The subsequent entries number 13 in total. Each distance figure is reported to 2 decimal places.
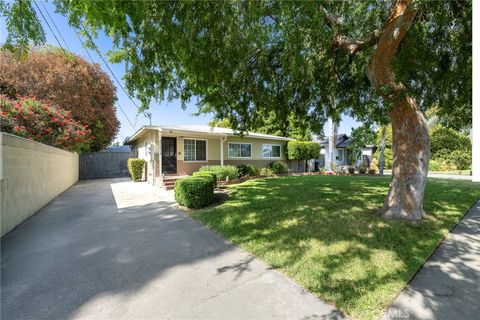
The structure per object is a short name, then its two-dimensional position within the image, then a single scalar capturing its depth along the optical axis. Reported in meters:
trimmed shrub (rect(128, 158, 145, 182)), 14.53
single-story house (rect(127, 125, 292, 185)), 12.39
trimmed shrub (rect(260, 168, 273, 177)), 15.54
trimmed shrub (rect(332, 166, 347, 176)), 18.15
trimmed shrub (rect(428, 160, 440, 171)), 21.63
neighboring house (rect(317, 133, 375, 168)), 26.22
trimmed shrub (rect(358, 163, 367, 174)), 18.39
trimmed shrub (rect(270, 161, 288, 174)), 16.53
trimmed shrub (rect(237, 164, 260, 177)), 13.84
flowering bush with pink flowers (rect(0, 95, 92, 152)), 7.83
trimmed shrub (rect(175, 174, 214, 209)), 6.89
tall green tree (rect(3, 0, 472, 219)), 3.76
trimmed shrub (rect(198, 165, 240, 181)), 11.96
